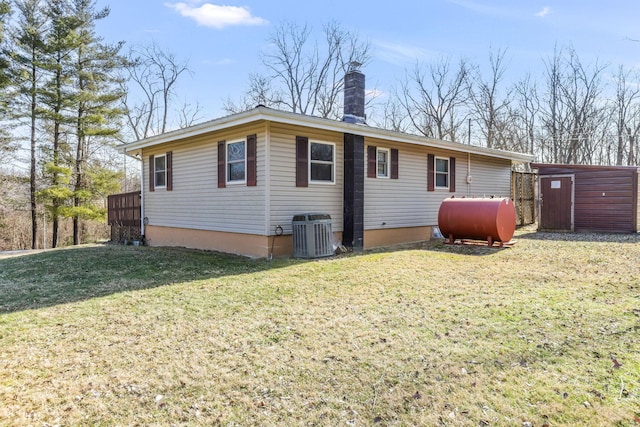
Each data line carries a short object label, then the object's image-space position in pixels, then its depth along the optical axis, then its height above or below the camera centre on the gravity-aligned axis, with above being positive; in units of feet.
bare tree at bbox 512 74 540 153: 83.61 +19.81
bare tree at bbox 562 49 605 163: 79.97 +18.74
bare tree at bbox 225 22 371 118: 85.56 +30.39
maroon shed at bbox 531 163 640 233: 38.63 +0.40
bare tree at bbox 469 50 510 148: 82.58 +21.32
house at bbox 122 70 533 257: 26.25 +1.81
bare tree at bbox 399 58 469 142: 85.97 +23.38
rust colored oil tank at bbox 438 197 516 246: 29.63 -1.29
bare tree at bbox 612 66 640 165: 78.18 +17.44
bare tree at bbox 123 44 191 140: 83.05 +24.43
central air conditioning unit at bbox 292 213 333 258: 25.80 -2.19
